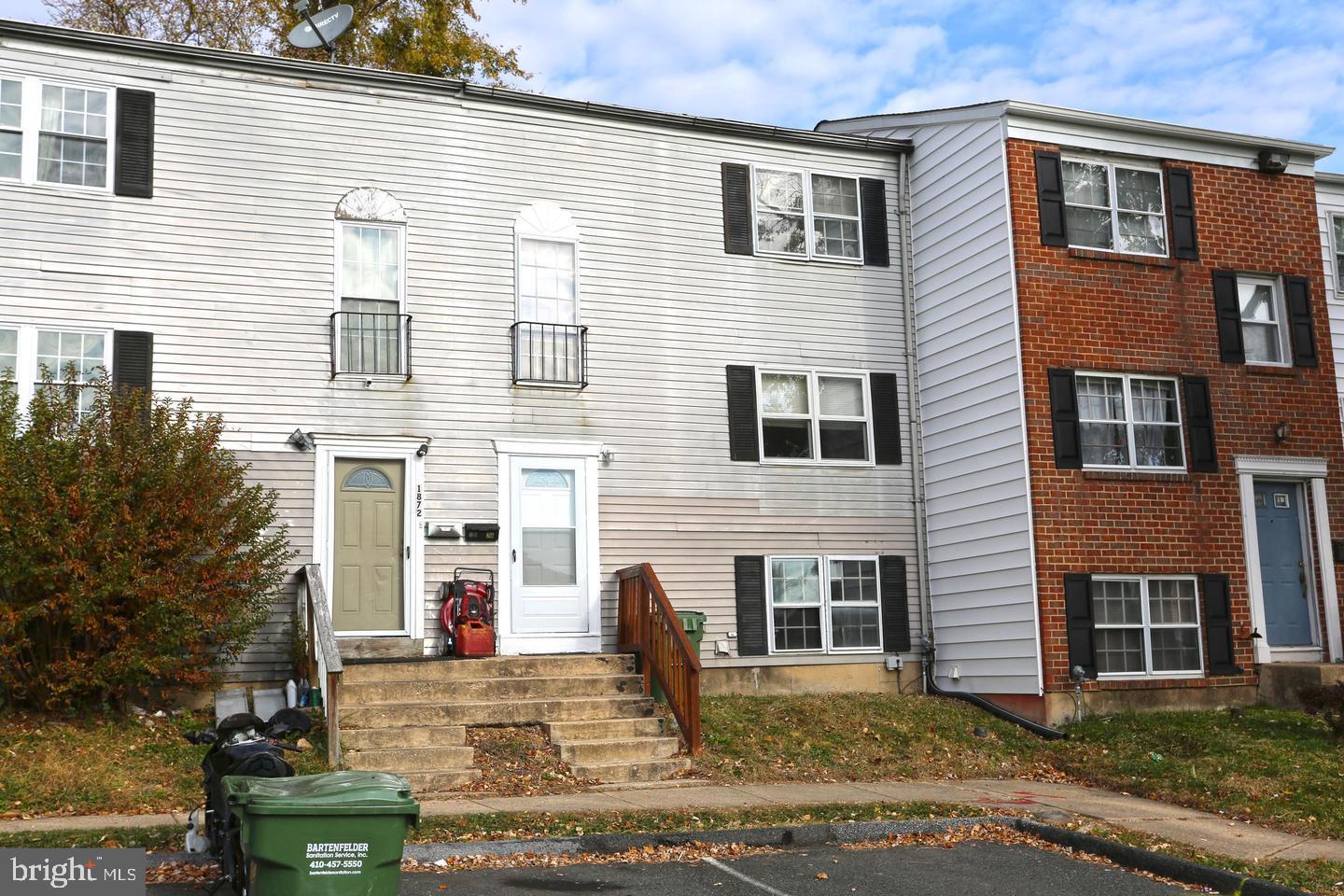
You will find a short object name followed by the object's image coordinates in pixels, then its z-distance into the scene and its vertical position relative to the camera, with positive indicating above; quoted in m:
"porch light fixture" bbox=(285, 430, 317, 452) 13.77 +2.12
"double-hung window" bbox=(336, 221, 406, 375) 14.33 +3.78
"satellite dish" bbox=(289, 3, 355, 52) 15.71 +7.53
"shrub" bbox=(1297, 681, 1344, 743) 12.94 -1.01
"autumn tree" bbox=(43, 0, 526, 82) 22.78 +10.99
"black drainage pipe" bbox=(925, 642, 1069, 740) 14.18 -1.10
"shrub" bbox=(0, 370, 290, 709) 11.16 +0.82
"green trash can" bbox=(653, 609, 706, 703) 14.68 +0.01
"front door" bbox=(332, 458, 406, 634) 13.80 +0.95
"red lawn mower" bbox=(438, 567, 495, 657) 13.73 +0.14
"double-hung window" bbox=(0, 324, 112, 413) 12.93 +2.97
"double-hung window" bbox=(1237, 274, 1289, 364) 16.66 +3.75
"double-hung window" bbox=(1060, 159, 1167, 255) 15.96 +5.09
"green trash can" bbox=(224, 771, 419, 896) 6.48 -1.02
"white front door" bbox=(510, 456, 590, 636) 14.47 +0.94
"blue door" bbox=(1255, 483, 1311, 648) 15.93 +0.50
